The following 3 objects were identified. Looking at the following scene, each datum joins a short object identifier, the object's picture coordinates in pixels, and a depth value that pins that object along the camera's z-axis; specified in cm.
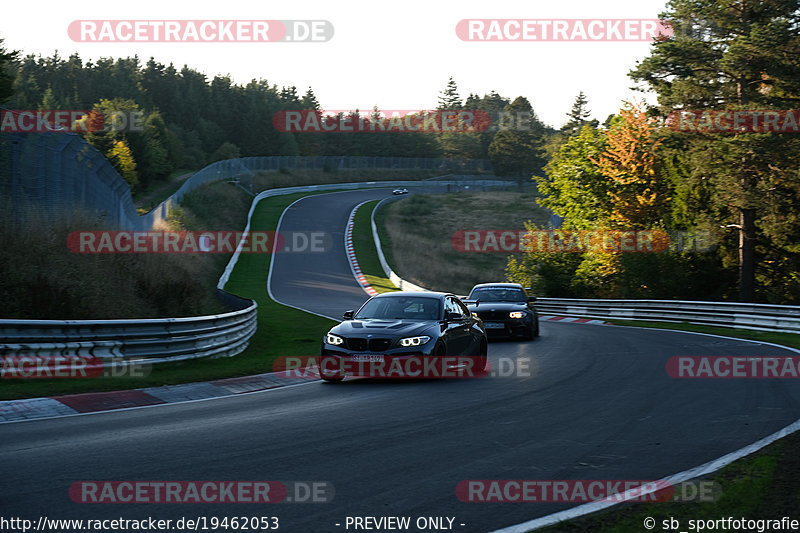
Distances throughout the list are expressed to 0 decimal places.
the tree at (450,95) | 18450
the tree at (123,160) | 7781
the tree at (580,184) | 4584
